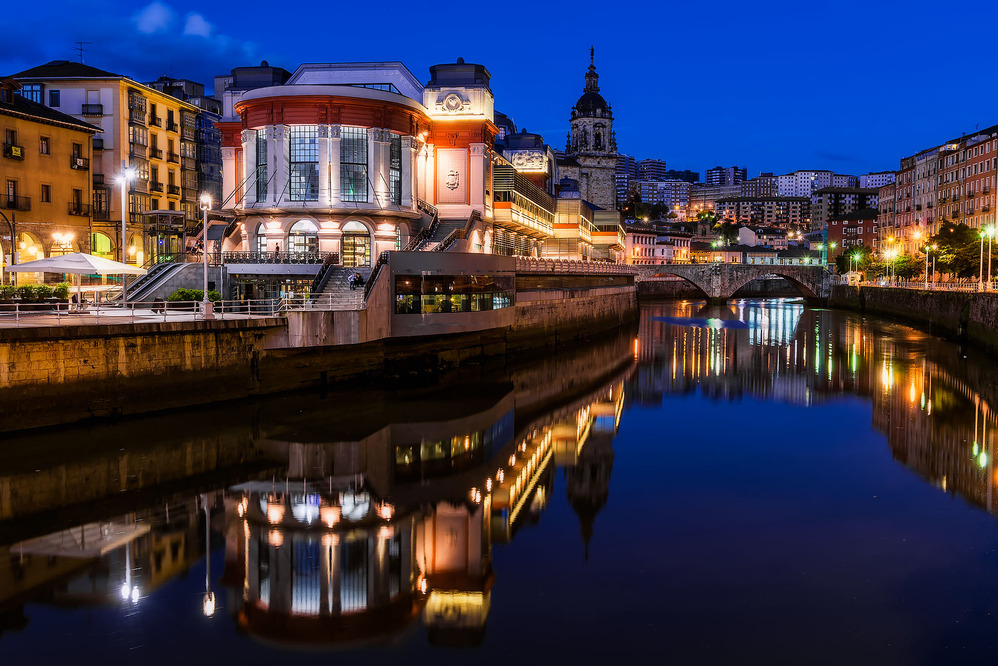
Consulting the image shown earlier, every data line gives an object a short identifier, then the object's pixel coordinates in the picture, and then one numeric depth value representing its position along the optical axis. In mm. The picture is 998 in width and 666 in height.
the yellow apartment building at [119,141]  64375
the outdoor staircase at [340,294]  37031
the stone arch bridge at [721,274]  138000
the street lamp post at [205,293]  31711
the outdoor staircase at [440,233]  54219
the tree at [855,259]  139750
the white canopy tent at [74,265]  31672
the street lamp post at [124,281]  37441
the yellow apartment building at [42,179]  50250
